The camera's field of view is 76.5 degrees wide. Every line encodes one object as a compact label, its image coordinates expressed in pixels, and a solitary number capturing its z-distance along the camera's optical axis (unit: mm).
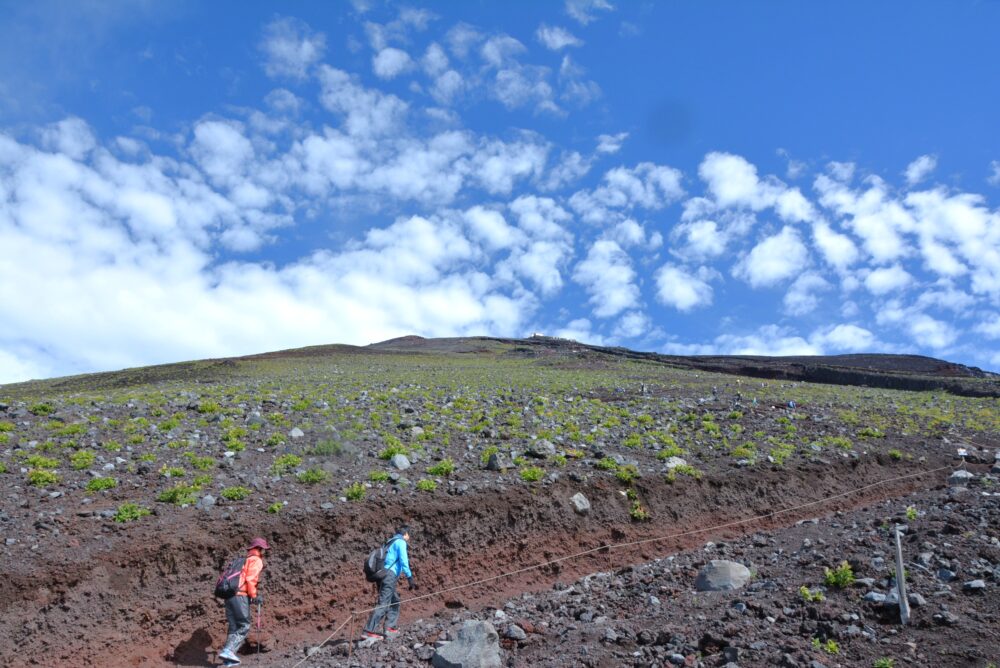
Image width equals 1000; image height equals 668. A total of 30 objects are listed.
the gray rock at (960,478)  17816
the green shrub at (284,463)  15535
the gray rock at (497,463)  16844
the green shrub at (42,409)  17922
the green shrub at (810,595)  9297
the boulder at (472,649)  9078
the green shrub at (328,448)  16859
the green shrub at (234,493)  13939
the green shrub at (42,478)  13406
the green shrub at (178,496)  13375
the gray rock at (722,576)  10906
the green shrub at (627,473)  16859
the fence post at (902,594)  8516
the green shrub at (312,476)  15164
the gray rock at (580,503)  15602
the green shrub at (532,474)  16234
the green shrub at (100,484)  13531
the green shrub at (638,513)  15891
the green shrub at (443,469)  16312
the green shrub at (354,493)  14539
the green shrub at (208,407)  20250
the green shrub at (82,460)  14414
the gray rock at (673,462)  18212
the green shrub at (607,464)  17406
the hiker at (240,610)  10570
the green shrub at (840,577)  9655
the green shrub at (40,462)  14203
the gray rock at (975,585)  9133
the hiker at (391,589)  11219
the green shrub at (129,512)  12523
